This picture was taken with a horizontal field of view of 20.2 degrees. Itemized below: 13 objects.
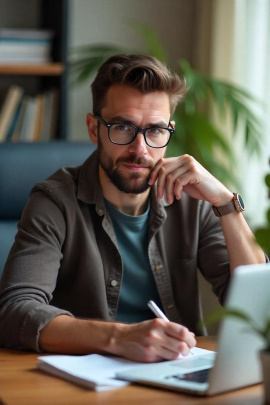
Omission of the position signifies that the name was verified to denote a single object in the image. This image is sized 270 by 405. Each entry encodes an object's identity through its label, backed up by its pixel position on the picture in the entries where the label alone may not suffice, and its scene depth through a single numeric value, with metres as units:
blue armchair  2.11
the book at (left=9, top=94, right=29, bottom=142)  3.11
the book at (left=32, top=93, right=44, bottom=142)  3.14
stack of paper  1.25
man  1.85
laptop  1.13
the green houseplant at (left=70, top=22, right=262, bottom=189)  2.76
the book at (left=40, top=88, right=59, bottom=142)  3.13
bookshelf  3.06
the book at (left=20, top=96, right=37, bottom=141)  3.12
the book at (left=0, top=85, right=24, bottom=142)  3.09
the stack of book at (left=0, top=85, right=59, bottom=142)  3.10
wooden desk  1.18
